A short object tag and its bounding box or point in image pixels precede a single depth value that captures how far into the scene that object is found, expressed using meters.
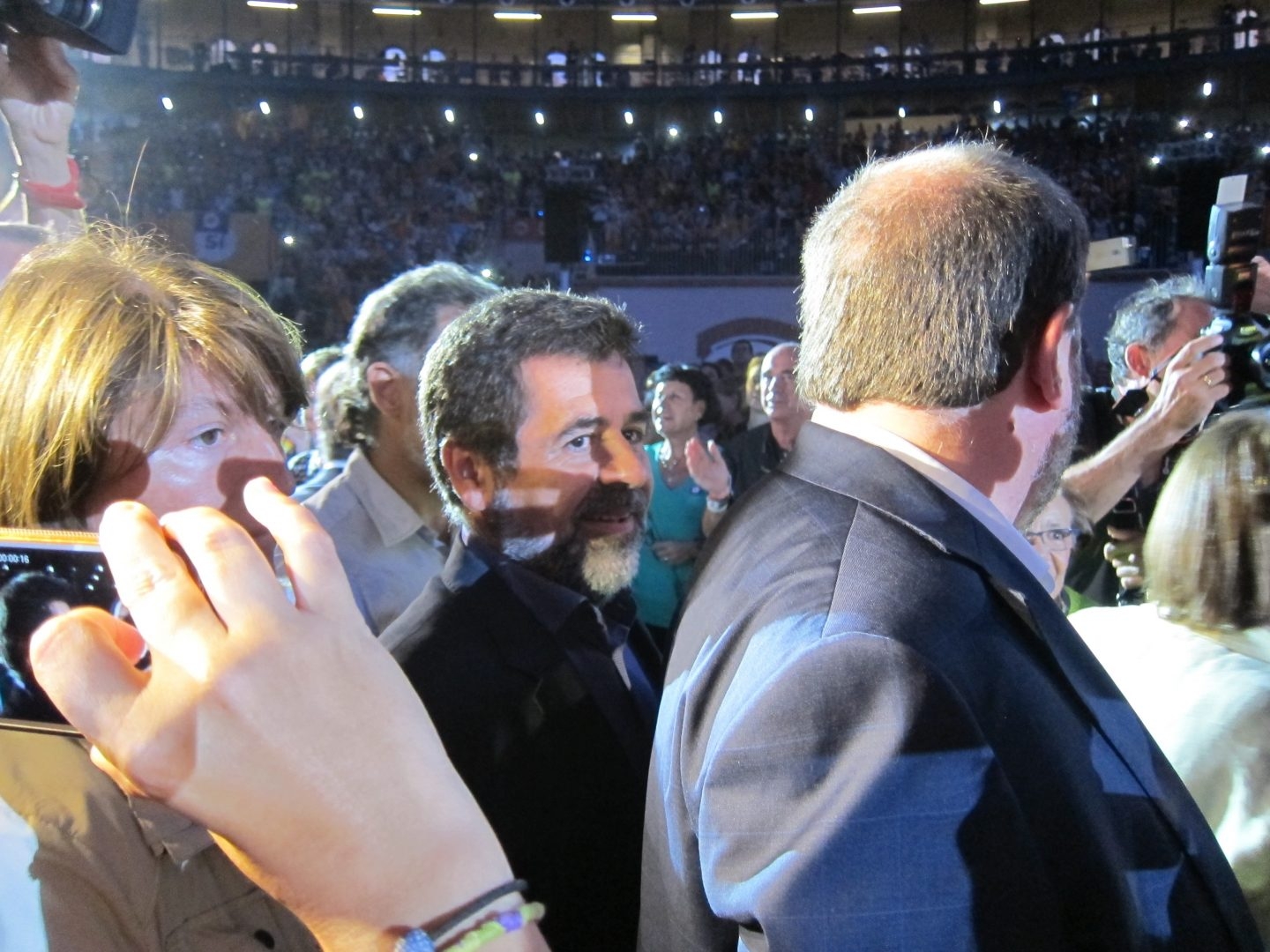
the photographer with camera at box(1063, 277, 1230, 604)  2.67
